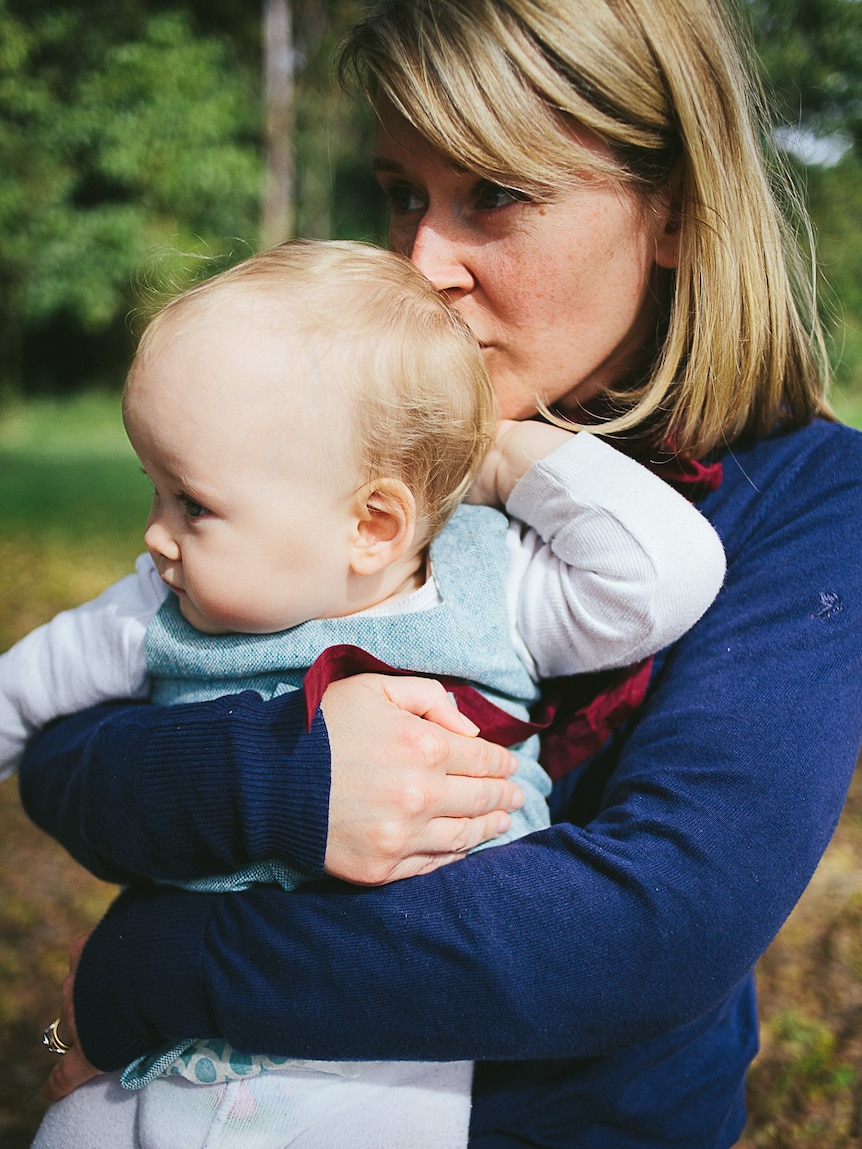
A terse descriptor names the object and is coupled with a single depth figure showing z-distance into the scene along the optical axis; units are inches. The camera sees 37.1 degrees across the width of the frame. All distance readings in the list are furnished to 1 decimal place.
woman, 17.8
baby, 19.3
